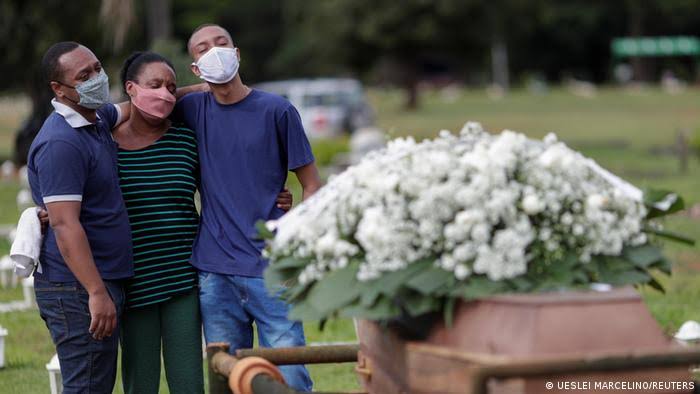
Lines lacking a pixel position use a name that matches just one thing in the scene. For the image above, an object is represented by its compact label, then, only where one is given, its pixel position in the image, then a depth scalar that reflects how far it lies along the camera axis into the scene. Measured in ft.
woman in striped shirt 31.46
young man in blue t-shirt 31.34
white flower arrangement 20.32
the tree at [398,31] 294.26
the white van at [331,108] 192.48
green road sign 420.76
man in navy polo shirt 28.50
